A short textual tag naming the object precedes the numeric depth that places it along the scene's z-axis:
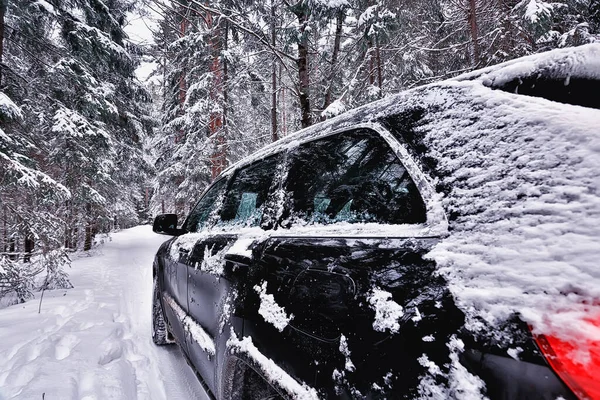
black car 0.69
